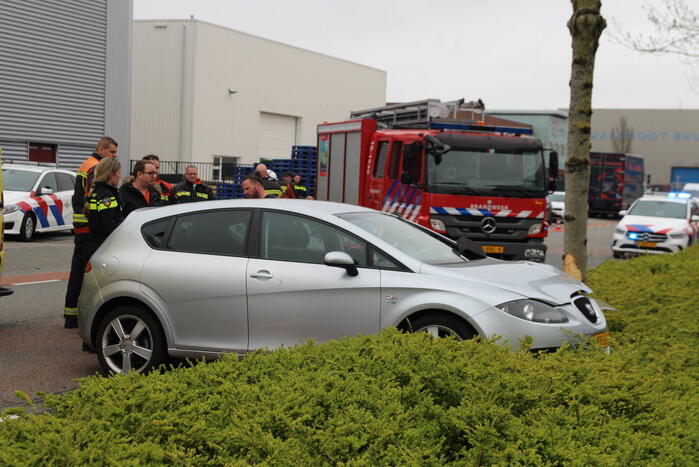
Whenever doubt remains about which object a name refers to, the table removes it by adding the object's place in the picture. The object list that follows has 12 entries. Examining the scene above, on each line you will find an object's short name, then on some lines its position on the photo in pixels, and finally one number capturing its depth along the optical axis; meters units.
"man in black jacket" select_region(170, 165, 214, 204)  11.80
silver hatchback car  5.99
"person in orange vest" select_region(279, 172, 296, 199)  17.10
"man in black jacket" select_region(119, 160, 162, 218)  9.16
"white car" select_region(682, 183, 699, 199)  48.38
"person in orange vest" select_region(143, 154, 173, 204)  9.81
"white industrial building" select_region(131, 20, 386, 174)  42.19
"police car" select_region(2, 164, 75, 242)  18.31
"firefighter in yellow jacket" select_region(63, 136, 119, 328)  8.50
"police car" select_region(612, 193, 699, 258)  20.34
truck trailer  46.59
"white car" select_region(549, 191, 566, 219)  39.14
